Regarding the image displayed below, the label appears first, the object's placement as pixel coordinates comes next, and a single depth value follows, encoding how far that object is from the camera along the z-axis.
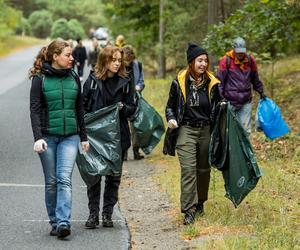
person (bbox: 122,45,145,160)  11.80
